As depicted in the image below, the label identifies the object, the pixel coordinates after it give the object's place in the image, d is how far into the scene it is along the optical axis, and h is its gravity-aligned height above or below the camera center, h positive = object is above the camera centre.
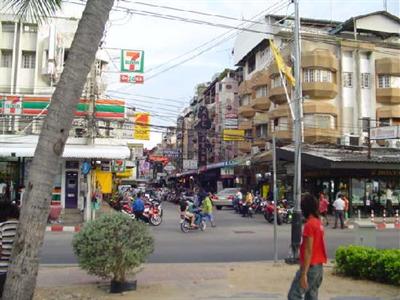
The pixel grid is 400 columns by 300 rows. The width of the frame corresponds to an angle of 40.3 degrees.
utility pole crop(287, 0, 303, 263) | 13.38 +1.25
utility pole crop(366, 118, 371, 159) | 31.00 +3.03
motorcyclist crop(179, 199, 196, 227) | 23.56 -0.84
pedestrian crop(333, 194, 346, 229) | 25.97 -0.56
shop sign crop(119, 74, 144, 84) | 26.46 +5.66
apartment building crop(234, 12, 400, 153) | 42.66 +9.53
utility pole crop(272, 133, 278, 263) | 13.16 +0.63
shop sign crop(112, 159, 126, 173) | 44.72 +2.45
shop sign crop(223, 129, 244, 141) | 47.96 +5.94
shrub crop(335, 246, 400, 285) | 9.88 -1.25
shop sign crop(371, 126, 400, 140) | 28.62 +3.55
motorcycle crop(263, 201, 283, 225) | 27.64 -0.84
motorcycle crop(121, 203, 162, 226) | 26.30 -0.91
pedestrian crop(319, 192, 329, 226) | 26.53 -0.39
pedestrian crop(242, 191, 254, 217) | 33.34 -0.53
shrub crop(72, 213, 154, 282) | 9.07 -0.86
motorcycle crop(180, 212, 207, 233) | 23.47 -1.19
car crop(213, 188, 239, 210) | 41.50 -0.16
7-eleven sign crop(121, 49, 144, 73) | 25.95 +6.41
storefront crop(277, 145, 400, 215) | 32.56 +1.12
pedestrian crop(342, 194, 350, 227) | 27.19 -1.09
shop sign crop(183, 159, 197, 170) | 69.69 +4.04
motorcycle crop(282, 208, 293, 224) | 28.21 -1.00
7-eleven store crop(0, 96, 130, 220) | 27.05 +2.09
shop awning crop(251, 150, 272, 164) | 41.34 +3.04
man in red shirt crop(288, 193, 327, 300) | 6.55 -0.76
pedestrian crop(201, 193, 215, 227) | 25.15 -0.57
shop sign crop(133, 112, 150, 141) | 36.85 +4.78
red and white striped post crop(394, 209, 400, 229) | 26.86 -1.27
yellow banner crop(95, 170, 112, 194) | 32.56 +0.88
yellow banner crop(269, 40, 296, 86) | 29.30 +7.01
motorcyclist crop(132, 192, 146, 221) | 25.30 -0.60
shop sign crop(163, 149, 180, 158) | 79.28 +6.34
